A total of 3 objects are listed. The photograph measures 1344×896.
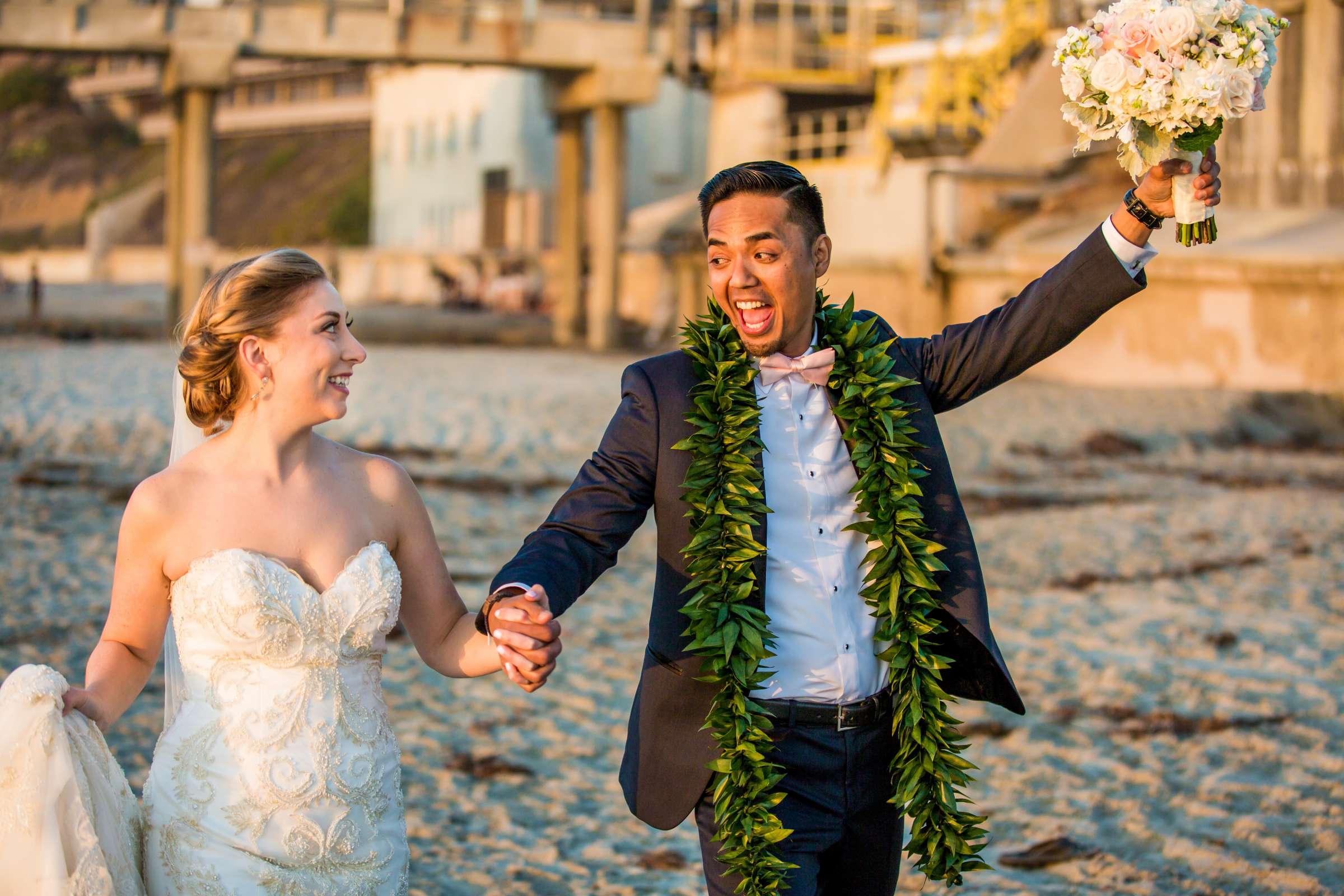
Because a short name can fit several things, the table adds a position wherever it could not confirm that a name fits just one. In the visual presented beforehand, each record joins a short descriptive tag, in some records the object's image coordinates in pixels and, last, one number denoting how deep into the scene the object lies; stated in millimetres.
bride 3334
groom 3445
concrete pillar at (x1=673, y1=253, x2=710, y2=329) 31344
